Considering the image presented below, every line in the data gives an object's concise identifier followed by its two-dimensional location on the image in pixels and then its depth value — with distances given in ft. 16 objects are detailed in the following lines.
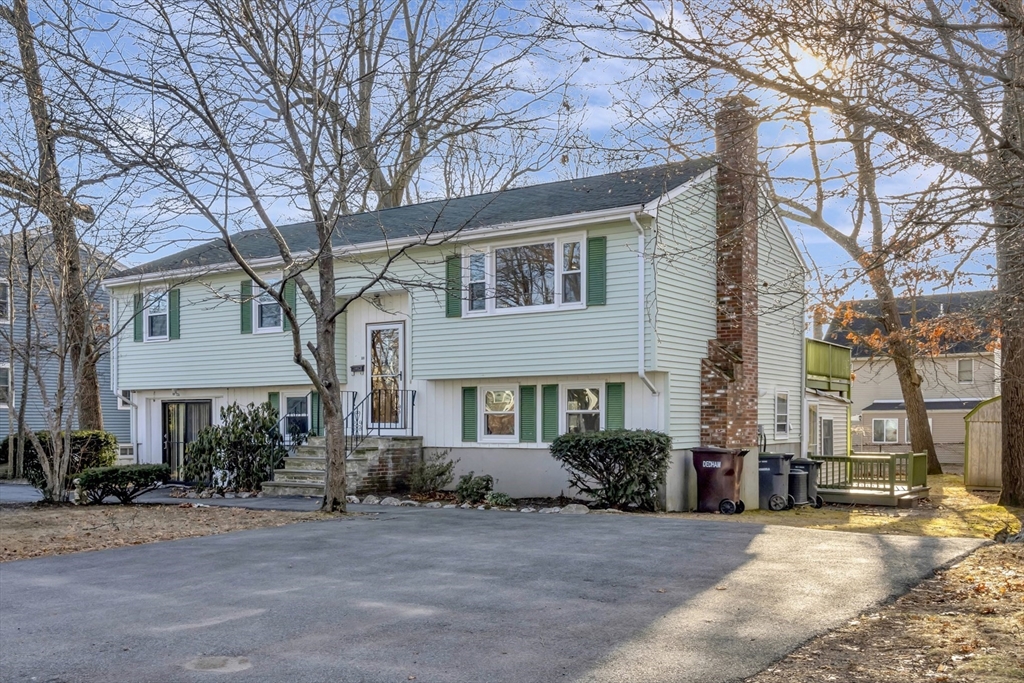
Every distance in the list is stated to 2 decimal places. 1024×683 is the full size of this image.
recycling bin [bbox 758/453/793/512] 57.21
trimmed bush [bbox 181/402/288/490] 61.11
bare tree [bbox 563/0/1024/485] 22.98
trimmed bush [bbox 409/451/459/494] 59.88
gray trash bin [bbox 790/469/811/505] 59.62
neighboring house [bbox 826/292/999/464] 134.82
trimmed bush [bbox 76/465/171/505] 51.13
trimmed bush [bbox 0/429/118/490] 63.72
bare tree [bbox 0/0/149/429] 40.65
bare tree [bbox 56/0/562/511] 39.63
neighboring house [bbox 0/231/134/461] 52.80
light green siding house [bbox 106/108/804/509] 55.06
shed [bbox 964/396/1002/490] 71.92
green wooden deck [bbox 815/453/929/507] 60.90
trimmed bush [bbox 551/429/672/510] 51.90
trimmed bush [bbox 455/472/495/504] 55.88
